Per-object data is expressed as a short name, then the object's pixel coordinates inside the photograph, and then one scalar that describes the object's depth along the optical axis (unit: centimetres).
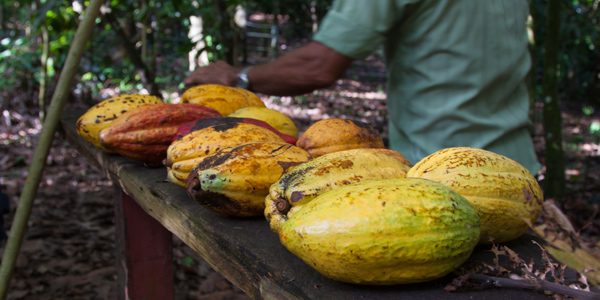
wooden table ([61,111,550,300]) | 70
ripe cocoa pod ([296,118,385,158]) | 116
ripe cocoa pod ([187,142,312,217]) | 92
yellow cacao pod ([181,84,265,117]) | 154
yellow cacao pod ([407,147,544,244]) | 79
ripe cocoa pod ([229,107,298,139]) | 138
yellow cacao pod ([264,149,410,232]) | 81
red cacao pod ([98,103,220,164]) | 132
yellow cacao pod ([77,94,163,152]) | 146
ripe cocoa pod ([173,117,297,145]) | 116
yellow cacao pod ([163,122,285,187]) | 107
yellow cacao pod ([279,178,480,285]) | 66
